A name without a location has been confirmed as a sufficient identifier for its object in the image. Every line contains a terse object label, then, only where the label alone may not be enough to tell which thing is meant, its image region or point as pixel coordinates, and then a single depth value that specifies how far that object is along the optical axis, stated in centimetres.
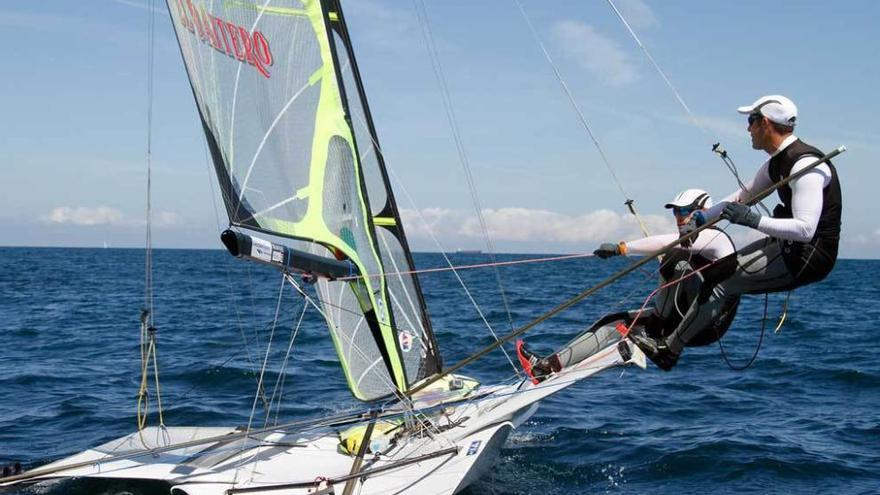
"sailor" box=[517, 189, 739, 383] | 636
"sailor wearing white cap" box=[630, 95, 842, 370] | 555
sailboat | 686
